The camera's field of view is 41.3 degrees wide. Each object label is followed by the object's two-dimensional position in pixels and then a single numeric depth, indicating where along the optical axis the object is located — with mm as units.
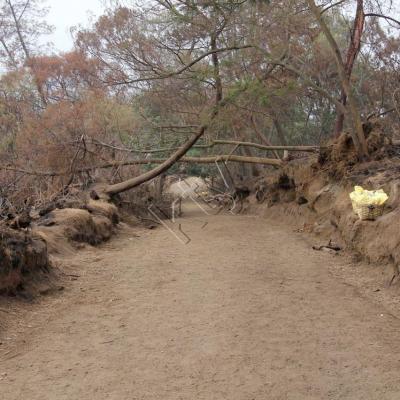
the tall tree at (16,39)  27297
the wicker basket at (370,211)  8891
